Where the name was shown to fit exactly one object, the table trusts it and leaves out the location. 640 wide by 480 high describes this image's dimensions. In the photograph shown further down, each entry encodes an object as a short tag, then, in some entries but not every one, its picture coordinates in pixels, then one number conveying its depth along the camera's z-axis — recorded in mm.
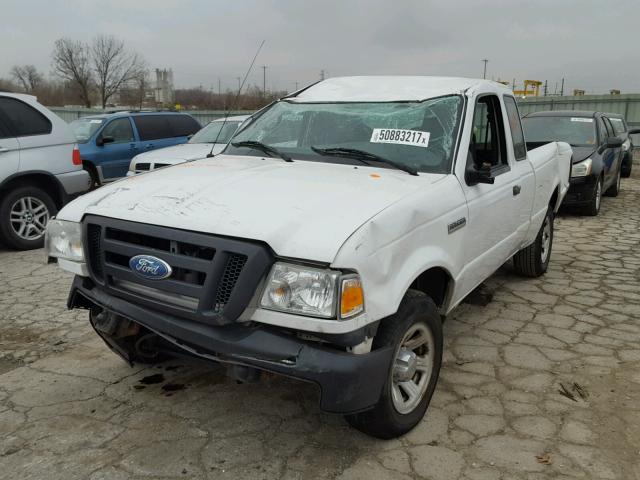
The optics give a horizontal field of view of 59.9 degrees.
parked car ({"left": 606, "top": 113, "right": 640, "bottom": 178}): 12586
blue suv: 10688
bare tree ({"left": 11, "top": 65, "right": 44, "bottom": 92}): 63262
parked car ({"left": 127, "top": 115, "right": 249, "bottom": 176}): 8644
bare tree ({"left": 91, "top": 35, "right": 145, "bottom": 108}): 50719
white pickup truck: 2373
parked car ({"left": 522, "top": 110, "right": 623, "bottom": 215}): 9000
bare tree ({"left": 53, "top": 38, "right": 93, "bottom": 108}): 49719
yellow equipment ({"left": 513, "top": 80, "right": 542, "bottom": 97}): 45788
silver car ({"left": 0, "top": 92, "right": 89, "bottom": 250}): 6680
